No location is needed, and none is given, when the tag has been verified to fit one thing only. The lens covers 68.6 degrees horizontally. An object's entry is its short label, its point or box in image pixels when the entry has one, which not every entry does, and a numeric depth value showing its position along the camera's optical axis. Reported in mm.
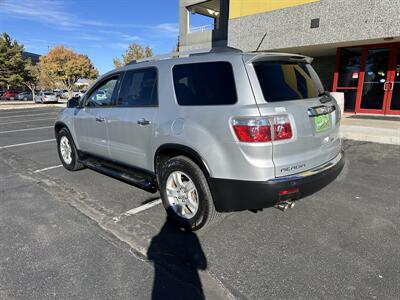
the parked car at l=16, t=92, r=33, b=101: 47844
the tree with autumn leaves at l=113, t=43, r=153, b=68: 38250
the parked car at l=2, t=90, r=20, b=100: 48406
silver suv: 2717
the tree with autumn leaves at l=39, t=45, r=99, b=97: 39594
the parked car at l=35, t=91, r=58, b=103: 35156
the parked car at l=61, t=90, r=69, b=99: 47150
